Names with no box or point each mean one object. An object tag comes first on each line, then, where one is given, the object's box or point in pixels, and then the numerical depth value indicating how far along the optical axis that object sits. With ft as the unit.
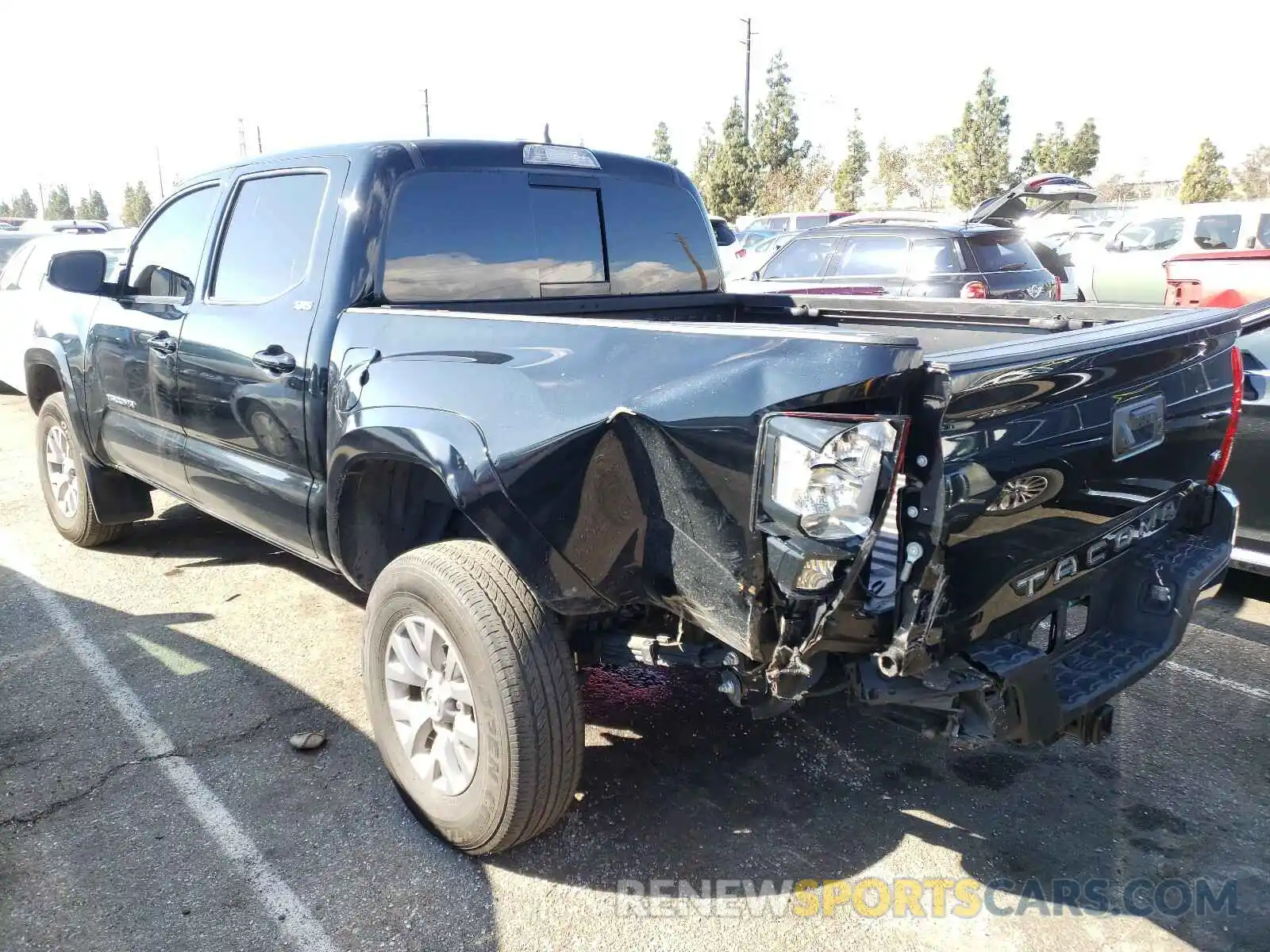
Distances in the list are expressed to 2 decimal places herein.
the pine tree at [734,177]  132.26
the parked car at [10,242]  38.34
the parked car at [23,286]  28.48
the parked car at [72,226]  54.19
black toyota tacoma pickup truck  6.72
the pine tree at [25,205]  320.91
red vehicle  28.19
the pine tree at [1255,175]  170.50
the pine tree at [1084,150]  139.85
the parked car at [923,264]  28.50
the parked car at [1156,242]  40.98
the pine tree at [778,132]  135.33
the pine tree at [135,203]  241.00
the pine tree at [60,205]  284.82
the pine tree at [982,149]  130.11
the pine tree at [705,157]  148.46
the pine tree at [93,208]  281.95
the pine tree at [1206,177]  127.44
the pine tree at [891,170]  164.55
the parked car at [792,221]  70.59
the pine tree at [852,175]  138.51
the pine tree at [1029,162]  143.23
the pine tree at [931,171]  166.30
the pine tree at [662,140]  180.75
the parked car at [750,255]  47.42
